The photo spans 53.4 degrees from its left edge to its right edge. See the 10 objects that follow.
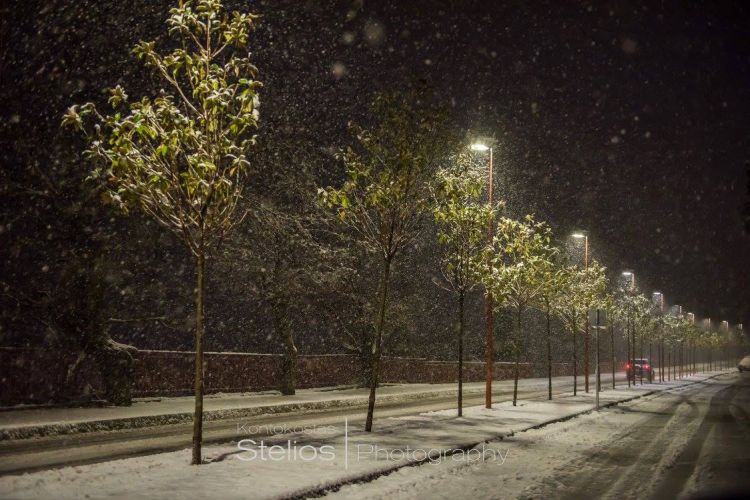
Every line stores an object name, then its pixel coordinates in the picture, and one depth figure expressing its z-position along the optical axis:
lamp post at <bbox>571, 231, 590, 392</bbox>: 34.99
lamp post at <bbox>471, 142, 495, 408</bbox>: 23.73
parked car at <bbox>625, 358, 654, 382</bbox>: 56.75
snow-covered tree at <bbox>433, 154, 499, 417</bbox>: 18.61
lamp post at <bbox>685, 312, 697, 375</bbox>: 82.94
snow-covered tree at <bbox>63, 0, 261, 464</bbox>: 10.55
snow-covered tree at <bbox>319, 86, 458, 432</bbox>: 16.11
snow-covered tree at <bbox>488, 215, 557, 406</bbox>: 21.61
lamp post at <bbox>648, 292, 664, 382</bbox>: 66.37
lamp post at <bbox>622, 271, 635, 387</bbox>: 48.64
